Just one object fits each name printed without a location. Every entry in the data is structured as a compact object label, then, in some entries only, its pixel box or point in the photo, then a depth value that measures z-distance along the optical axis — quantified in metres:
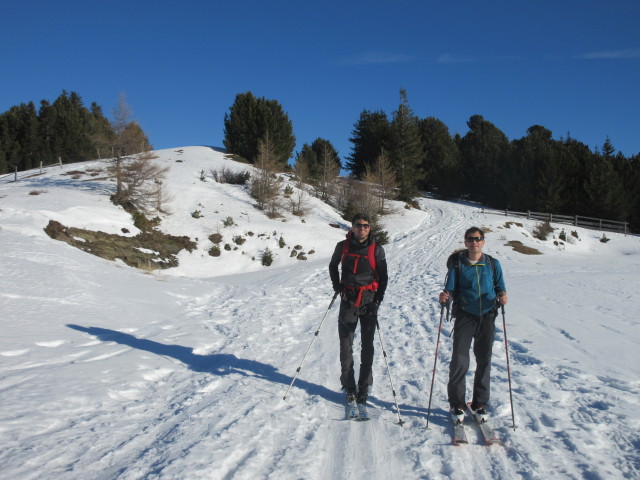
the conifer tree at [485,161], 49.07
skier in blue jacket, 4.12
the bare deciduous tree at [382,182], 34.12
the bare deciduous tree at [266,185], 29.64
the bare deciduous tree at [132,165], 23.52
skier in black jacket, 4.61
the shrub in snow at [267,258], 21.86
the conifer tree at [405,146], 43.78
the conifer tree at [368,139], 46.56
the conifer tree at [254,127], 44.94
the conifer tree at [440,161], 56.00
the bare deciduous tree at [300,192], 30.36
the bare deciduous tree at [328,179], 36.00
